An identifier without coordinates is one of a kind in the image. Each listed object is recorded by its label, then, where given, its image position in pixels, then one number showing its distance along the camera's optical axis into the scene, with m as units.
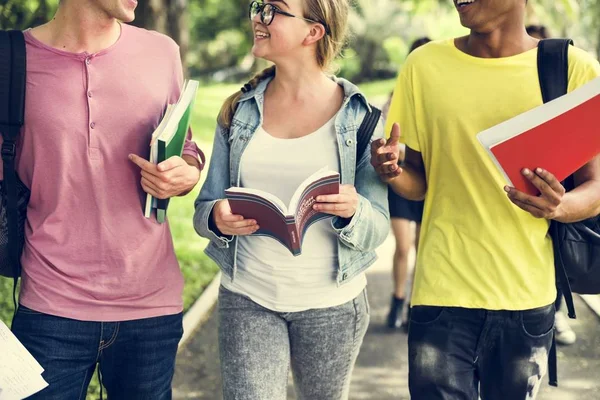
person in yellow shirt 3.17
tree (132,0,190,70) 8.47
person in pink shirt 3.08
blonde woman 3.27
